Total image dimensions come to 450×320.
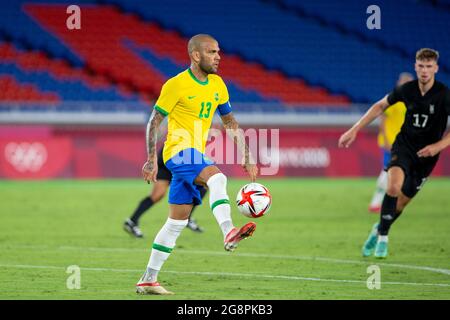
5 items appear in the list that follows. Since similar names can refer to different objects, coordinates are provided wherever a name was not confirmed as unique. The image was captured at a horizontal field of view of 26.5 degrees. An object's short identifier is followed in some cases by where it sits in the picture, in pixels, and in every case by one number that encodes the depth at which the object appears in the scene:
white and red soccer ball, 8.80
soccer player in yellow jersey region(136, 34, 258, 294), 8.74
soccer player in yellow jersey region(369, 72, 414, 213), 18.19
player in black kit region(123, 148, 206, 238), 14.09
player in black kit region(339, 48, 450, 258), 11.34
